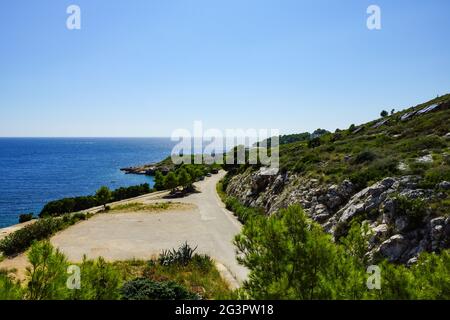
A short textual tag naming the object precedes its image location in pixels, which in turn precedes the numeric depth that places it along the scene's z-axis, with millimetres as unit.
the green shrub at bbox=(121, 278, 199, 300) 14961
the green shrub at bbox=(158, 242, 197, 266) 22100
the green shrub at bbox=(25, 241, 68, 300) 7789
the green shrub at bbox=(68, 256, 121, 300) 8461
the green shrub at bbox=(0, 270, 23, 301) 6746
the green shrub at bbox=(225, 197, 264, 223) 34562
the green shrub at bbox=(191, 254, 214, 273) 21422
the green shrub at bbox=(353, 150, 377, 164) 29691
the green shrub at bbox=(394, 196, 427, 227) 18047
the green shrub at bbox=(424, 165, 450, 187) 20281
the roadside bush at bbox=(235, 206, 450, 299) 7996
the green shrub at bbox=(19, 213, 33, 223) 42503
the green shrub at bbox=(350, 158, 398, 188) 24328
